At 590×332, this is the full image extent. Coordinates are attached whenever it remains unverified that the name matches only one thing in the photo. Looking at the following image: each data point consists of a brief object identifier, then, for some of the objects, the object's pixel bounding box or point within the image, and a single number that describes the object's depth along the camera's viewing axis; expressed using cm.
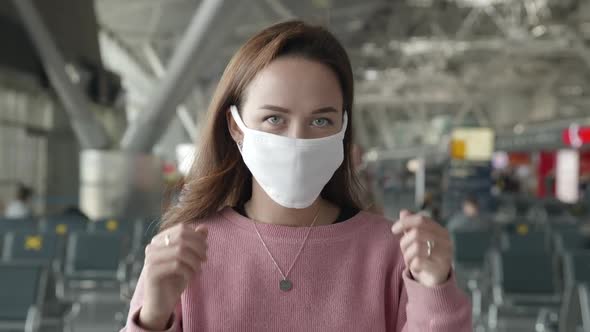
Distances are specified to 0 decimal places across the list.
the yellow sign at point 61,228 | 954
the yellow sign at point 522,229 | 954
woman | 155
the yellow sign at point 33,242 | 746
